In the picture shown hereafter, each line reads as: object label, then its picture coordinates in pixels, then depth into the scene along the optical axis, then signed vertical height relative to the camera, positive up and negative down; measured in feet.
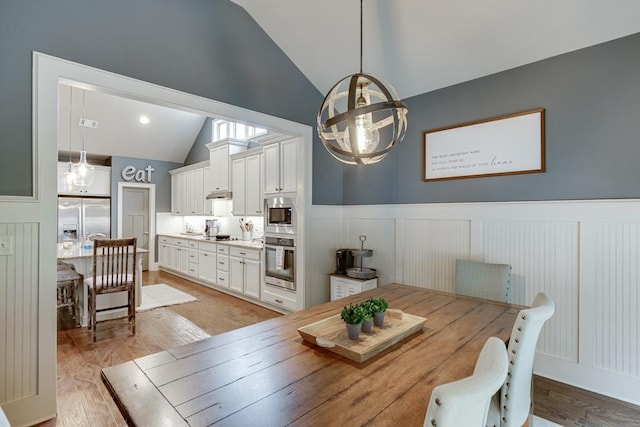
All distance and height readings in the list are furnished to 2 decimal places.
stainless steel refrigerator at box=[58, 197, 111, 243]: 20.65 -0.44
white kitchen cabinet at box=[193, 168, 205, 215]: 21.83 +1.53
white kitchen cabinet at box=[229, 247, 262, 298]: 14.93 -3.06
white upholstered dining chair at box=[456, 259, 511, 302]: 7.89 -1.83
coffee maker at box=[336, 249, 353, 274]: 12.93 -2.05
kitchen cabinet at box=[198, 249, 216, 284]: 17.80 -3.32
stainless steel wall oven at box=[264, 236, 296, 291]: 13.16 -2.24
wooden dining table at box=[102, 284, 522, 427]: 3.10 -2.10
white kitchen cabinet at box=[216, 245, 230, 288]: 16.78 -3.08
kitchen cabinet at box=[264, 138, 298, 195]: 13.21 +2.06
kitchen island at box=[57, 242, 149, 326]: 12.42 -3.58
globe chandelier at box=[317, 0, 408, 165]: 5.16 +1.65
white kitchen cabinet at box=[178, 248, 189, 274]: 20.49 -3.38
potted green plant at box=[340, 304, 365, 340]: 4.65 -1.68
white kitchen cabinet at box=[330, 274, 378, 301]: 11.86 -2.95
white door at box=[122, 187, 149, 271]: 23.30 -0.38
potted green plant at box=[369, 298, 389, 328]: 5.19 -1.70
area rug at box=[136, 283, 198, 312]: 15.07 -4.66
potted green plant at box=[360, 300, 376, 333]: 4.89 -1.69
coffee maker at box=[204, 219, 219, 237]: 21.66 -1.19
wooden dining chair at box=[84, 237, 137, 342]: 11.07 -2.78
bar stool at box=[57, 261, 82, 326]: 12.31 -3.63
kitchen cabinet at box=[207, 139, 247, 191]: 18.44 +3.33
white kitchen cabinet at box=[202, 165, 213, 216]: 21.24 +1.45
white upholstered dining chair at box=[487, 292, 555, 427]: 4.08 -2.22
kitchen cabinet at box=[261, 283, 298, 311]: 13.12 -3.88
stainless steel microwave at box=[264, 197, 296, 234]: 13.21 -0.15
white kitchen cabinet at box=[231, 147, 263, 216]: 16.03 +1.64
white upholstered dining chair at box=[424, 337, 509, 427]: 2.11 -1.36
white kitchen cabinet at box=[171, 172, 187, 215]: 23.77 +1.46
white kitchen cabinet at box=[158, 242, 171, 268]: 22.91 -3.39
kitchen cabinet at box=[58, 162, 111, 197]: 20.52 +1.94
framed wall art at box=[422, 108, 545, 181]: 8.86 +2.13
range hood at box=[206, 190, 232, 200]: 18.37 +1.07
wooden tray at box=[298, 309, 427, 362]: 4.38 -1.99
